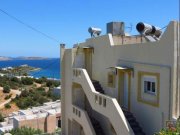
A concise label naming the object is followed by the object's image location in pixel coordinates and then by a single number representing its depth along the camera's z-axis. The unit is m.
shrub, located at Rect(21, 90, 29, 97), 48.01
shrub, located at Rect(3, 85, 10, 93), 51.72
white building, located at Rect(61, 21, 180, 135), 10.27
